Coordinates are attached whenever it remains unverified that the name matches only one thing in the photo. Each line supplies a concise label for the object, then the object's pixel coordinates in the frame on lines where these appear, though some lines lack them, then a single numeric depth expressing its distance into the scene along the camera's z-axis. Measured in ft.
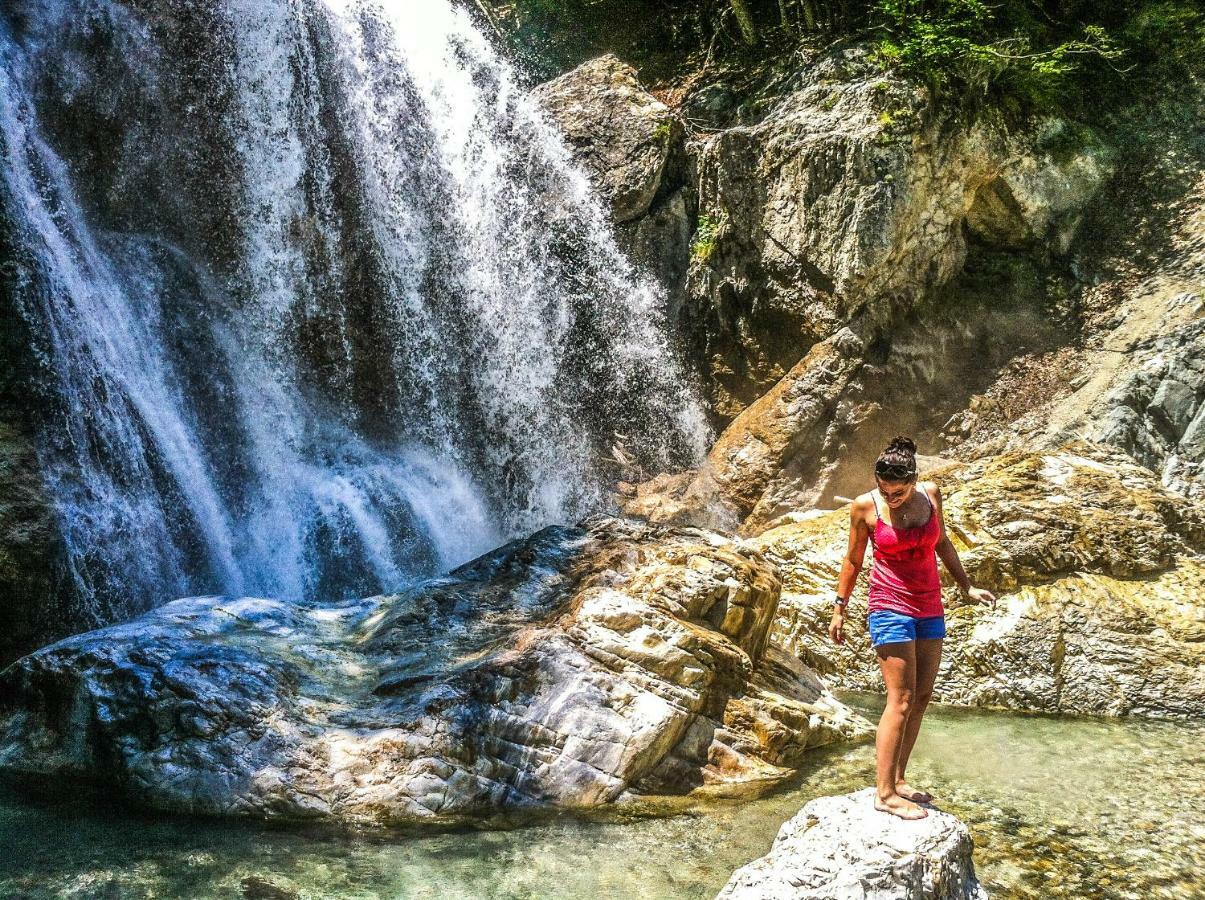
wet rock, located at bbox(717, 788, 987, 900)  9.26
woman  10.98
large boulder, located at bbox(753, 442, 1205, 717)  19.04
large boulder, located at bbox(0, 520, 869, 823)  14.29
